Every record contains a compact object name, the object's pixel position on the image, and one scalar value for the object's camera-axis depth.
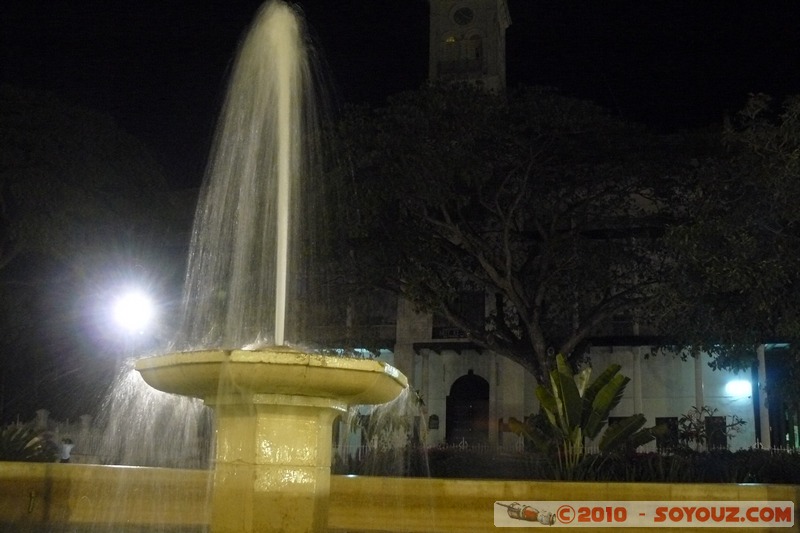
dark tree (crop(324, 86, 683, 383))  18.33
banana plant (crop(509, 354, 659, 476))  12.05
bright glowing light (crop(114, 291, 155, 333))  14.59
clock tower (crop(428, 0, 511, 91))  33.88
